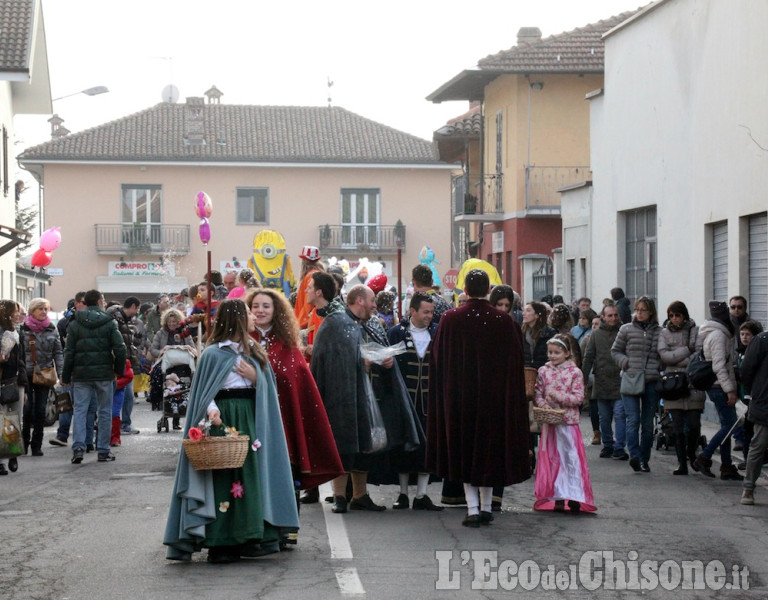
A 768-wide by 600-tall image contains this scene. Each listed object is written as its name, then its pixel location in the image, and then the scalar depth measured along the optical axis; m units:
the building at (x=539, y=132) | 35.55
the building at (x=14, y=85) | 28.92
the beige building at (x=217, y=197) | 56.03
